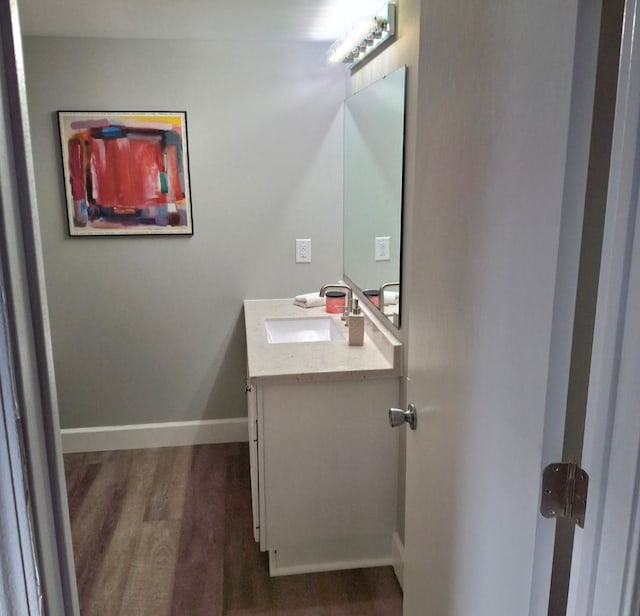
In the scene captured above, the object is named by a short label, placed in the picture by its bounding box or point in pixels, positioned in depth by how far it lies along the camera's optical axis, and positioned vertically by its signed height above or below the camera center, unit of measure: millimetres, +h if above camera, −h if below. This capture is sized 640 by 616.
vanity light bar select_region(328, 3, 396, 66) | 2084 +666
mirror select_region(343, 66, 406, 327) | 2146 +85
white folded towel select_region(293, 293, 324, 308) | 2979 -465
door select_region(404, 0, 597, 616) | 799 -118
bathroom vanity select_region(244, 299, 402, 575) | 2119 -902
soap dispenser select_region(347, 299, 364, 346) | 2404 -494
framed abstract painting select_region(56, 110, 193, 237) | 2885 +179
